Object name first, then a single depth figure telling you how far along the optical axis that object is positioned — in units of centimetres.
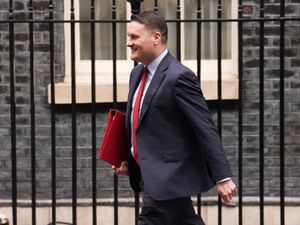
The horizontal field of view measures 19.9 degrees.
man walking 456
